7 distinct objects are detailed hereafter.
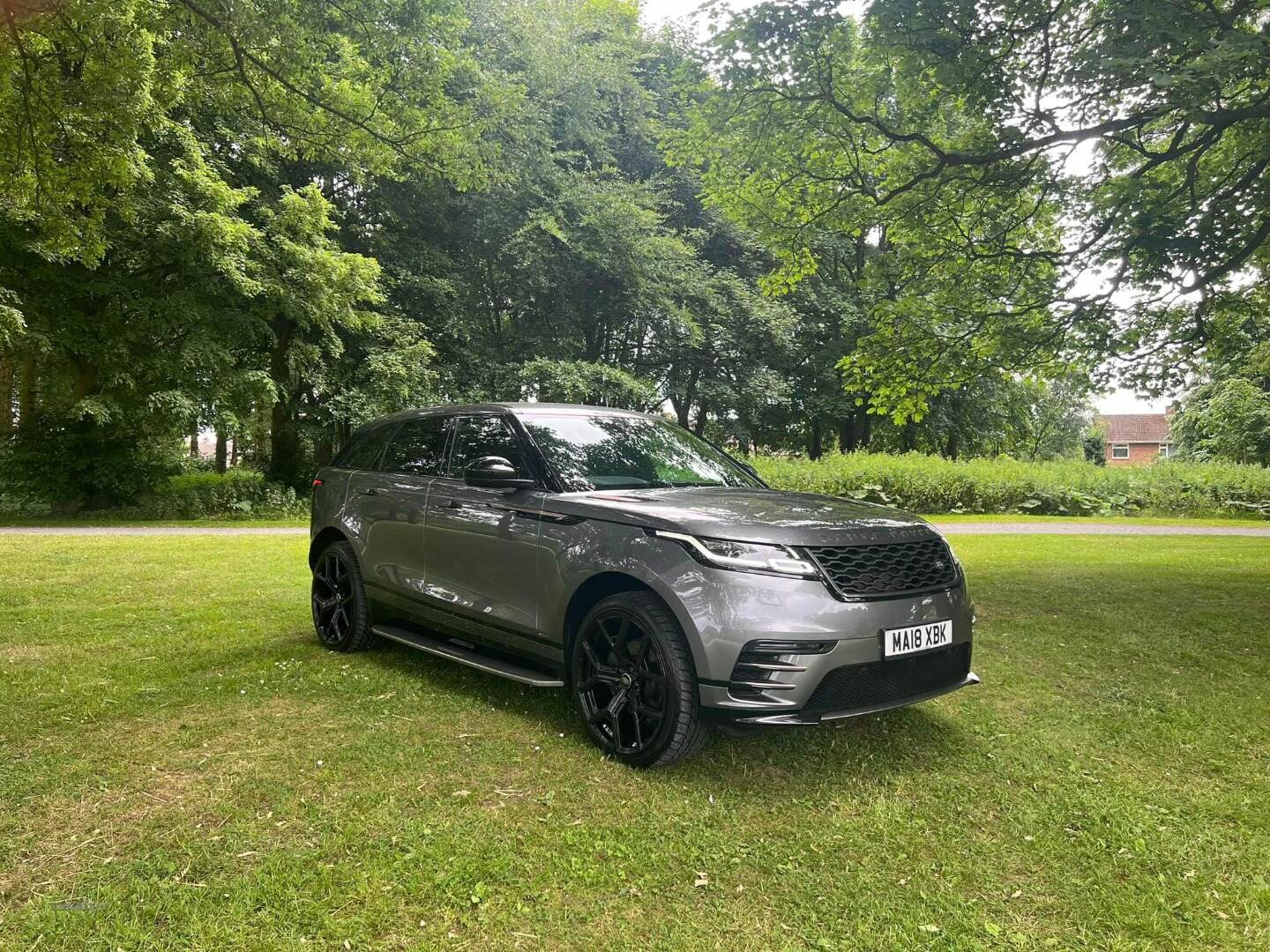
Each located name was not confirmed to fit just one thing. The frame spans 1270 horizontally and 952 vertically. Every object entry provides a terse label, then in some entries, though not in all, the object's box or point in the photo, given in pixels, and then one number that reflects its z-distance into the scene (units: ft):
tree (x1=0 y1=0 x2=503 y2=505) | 25.89
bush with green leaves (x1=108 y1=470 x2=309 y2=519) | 56.95
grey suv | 11.07
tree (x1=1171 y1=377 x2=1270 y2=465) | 119.34
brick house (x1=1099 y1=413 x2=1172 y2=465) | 240.32
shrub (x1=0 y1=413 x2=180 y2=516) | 55.52
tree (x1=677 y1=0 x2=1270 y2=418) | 25.31
